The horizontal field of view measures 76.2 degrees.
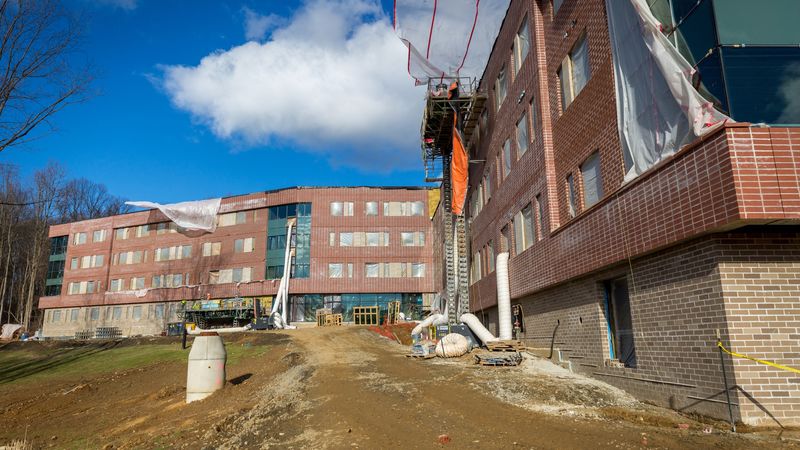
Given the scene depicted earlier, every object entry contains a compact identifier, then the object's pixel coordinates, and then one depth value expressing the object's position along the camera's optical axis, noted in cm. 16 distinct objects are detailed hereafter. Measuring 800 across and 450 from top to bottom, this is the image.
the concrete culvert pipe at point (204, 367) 1493
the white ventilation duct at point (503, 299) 1920
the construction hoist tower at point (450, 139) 2848
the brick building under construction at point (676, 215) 775
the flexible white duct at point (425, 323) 2995
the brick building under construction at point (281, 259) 5256
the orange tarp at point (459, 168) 2825
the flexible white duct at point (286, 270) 4894
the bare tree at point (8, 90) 1741
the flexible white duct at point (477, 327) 2100
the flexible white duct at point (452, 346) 1942
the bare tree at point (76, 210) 8006
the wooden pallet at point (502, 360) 1571
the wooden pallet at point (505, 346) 1709
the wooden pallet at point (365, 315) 5131
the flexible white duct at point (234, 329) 4258
